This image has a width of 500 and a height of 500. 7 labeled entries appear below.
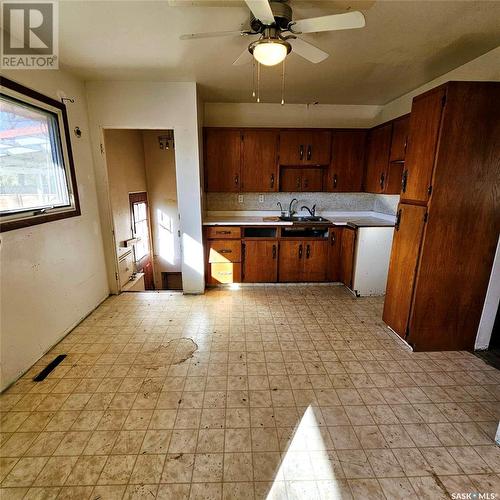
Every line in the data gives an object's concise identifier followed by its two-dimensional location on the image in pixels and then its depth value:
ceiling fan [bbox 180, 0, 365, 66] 1.45
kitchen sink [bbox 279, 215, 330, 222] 3.82
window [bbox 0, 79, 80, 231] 2.00
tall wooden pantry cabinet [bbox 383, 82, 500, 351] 1.99
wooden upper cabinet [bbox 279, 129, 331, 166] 3.74
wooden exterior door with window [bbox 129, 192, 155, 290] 4.43
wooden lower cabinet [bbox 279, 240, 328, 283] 3.71
